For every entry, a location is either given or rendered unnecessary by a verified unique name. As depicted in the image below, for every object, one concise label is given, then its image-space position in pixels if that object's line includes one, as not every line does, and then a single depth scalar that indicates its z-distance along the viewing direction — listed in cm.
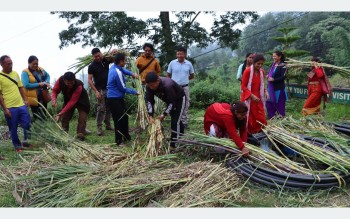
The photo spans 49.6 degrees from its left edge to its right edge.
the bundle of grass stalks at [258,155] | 413
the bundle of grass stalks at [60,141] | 490
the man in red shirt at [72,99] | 584
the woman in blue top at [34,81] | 609
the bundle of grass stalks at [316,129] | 455
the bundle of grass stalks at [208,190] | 349
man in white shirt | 648
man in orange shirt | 646
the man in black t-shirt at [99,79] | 649
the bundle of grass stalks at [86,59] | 665
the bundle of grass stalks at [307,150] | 407
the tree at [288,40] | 1099
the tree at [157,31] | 973
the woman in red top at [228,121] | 432
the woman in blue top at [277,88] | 667
